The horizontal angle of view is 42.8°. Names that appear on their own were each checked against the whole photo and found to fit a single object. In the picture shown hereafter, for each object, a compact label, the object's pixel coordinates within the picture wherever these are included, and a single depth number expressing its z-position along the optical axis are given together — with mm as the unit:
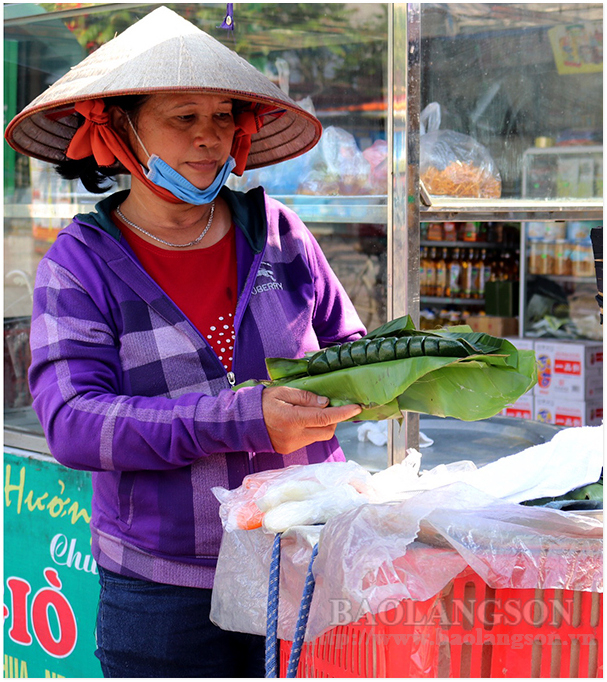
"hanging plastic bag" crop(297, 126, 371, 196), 2256
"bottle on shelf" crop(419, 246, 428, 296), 5453
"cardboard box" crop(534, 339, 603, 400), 4504
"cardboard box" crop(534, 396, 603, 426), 4535
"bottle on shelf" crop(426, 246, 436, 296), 5422
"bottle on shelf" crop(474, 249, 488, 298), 5270
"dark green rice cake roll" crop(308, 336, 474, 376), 1188
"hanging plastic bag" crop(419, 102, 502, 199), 2273
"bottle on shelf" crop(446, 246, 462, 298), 5301
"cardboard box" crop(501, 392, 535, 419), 4766
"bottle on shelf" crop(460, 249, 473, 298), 5270
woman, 1361
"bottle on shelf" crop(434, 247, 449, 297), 5371
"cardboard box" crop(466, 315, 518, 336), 5027
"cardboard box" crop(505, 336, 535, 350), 4738
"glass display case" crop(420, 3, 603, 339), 2250
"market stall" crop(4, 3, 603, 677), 2104
